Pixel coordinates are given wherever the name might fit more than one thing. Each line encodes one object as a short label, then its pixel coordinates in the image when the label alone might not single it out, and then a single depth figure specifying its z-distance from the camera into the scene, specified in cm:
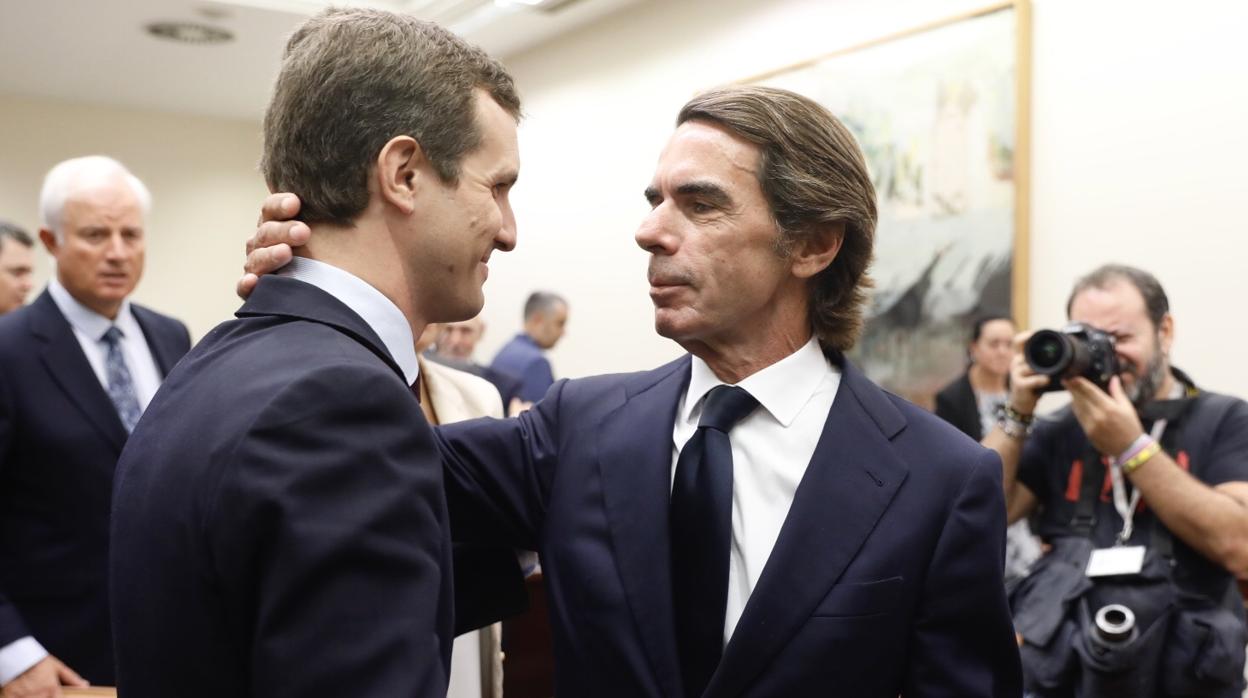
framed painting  481
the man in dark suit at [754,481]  137
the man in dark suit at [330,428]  86
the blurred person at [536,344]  686
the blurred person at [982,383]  457
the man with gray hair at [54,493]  236
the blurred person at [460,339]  679
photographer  227
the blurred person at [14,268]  473
